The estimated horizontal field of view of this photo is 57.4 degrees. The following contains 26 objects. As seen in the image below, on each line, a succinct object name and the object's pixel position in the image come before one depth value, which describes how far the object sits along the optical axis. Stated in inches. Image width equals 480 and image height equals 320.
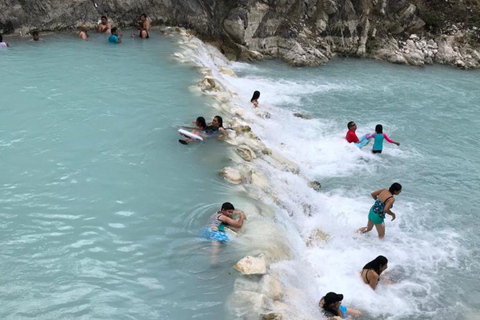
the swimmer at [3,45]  600.4
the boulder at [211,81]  532.2
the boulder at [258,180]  346.0
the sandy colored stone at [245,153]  381.7
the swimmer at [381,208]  331.9
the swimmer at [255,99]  562.6
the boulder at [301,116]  574.6
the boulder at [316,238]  324.2
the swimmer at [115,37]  666.2
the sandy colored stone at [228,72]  718.5
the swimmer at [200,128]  393.1
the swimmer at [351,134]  492.7
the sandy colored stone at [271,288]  231.1
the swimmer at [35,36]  648.4
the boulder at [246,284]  233.6
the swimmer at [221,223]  267.0
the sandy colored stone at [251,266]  241.1
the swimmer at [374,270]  283.0
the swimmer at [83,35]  679.7
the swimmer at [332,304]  239.3
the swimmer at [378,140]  479.5
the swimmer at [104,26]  717.3
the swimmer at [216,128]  399.5
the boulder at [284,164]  414.6
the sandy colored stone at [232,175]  337.7
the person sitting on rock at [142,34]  714.8
